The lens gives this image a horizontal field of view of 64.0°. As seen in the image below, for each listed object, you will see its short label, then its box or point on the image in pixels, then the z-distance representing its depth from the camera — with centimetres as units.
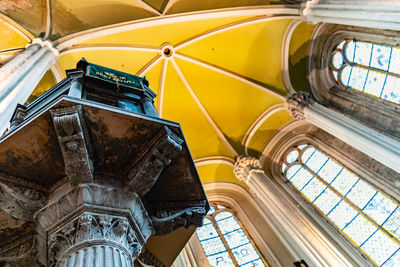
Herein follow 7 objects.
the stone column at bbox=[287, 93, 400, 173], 583
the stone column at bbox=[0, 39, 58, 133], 459
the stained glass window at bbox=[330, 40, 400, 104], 732
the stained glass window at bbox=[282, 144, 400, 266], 646
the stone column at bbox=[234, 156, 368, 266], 659
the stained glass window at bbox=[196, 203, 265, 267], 818
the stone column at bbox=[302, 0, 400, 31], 517
